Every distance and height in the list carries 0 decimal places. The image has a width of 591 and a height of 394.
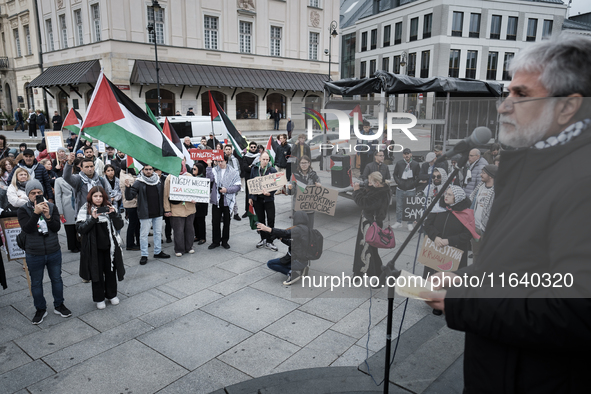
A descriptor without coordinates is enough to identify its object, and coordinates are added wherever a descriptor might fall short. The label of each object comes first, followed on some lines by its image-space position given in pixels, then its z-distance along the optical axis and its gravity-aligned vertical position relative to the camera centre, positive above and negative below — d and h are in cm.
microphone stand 218 -83
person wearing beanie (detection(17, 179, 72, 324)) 518 -164
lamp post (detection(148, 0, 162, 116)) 1993 +558
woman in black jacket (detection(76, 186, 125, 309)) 555 -181
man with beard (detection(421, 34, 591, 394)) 120 -39
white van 1833 -44
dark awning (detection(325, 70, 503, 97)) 983 +90
